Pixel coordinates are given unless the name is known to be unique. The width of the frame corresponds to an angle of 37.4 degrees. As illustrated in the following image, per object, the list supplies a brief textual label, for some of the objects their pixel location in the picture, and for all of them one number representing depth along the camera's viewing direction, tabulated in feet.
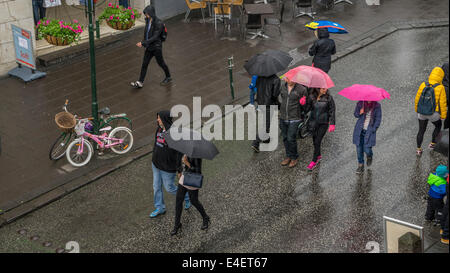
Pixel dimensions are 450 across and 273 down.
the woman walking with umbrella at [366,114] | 36.46
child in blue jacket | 31.99
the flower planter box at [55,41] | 49.24
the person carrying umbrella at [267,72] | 39.88
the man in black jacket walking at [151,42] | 49.80
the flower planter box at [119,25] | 51.57
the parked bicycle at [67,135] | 40.93
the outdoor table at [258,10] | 59.72
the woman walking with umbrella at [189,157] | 31.37
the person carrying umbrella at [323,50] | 45.93
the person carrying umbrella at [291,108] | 38.22
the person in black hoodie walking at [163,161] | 33.09
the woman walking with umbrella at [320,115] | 37.93
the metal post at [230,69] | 47.65
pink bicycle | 40.42
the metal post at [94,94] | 40.59
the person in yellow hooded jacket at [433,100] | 38.81
